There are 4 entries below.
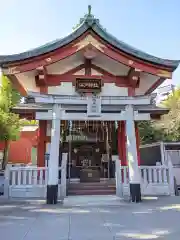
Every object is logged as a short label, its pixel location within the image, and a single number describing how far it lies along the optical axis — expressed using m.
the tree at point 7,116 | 12.51
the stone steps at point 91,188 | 6.47
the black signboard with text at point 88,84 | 6.96
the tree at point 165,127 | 11.87
